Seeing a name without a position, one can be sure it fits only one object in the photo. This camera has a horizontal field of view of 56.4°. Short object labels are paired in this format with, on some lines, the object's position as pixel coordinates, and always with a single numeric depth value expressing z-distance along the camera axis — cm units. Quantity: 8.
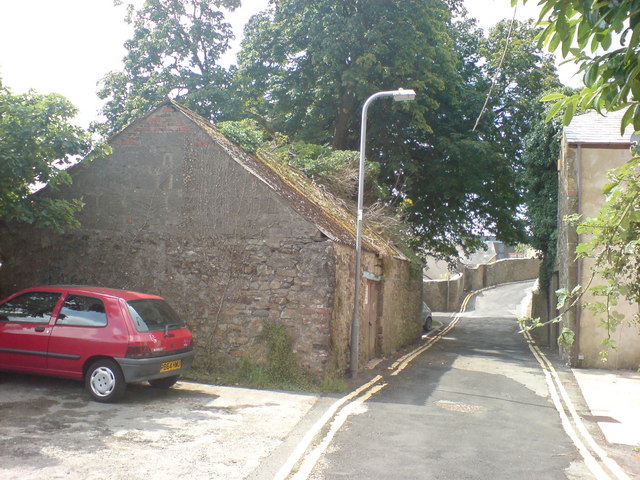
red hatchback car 908
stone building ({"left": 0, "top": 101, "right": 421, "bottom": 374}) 1189
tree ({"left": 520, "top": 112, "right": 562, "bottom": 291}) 2170
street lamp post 1283
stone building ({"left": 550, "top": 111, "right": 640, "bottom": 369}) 1599
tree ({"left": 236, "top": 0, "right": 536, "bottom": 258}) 2186
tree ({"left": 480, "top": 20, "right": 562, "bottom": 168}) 2621
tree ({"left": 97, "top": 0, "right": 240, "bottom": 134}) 2552
